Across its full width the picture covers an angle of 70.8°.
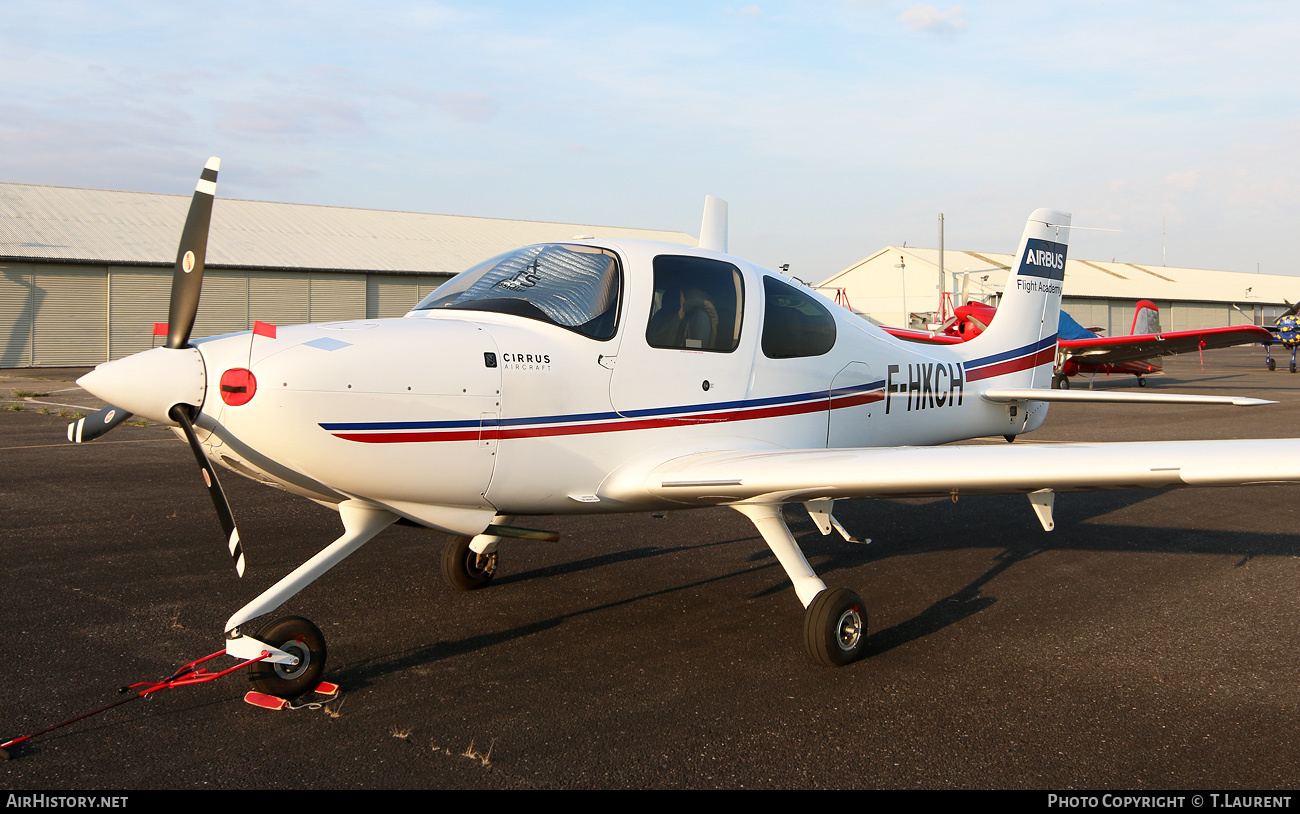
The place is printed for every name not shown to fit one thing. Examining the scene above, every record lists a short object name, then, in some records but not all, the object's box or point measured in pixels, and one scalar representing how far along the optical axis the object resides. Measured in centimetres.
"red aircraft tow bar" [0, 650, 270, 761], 418
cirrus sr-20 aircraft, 400
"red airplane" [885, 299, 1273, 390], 2378
